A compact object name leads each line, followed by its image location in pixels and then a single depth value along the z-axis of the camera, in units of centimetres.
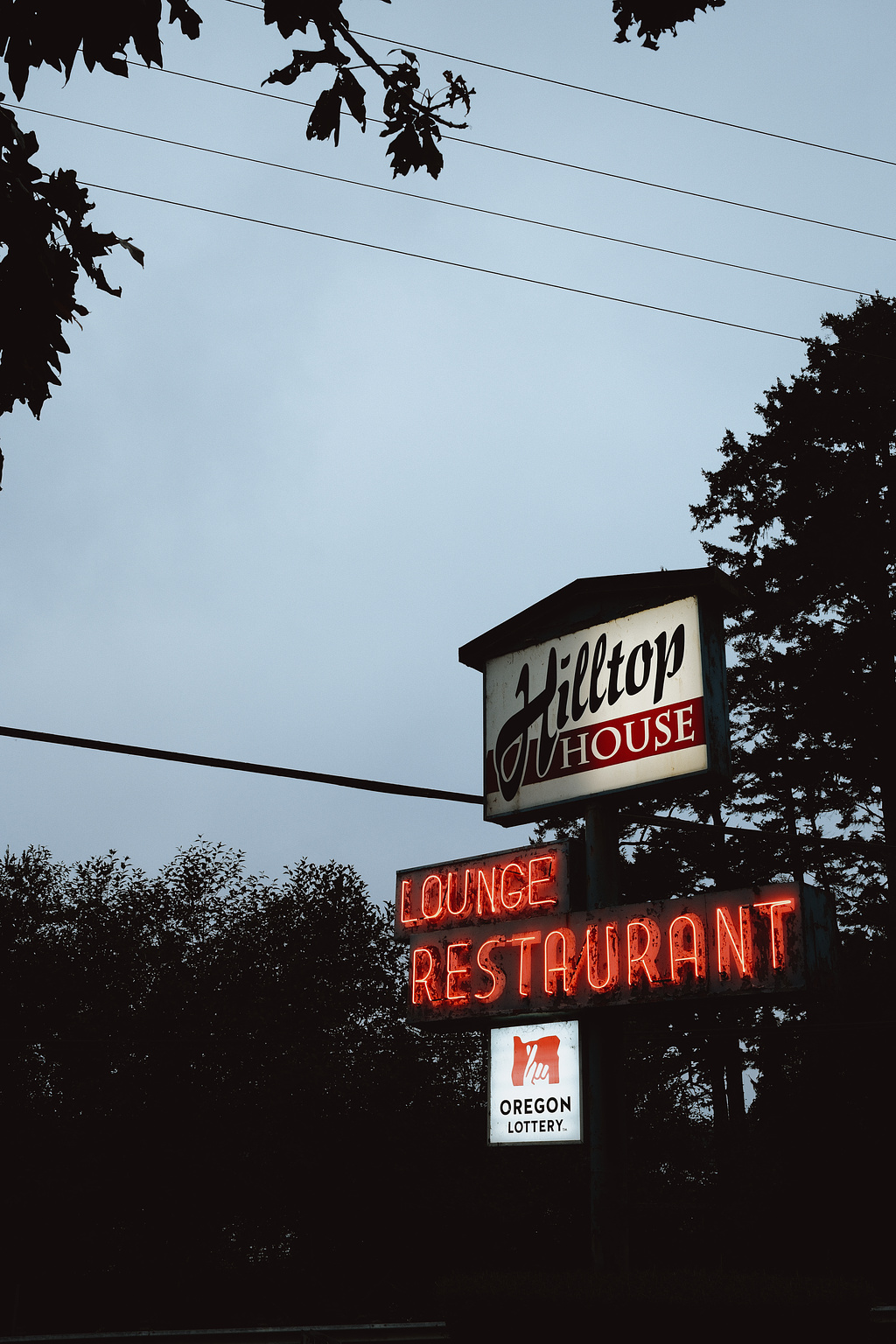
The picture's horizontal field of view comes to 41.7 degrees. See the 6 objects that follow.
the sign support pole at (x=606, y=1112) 1145
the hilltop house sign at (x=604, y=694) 1269
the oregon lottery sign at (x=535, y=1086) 1214
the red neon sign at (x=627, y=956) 1109
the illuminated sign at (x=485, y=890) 1309
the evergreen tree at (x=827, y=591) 3027
